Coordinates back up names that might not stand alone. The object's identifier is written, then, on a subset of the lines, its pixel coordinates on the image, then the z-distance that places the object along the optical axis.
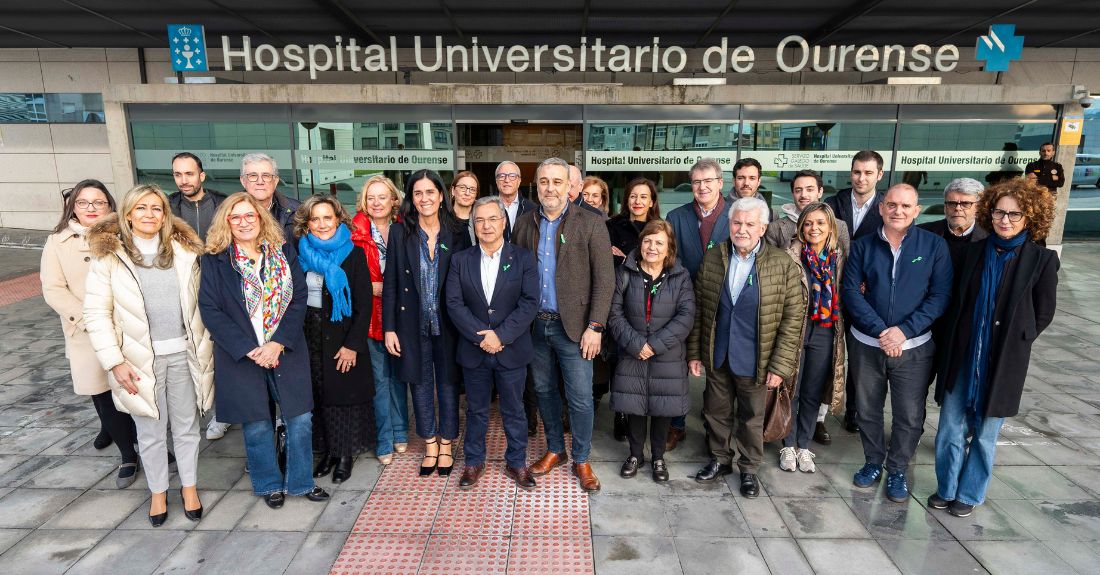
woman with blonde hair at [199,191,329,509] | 3.18
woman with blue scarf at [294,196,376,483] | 3.53
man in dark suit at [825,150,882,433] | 4.25
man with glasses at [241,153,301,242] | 4.04
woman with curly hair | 3.07
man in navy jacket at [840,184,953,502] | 3.39
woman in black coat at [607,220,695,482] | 3.53
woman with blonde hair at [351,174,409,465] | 3.78
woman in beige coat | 3.62
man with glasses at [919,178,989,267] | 3.53
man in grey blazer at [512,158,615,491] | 3.56
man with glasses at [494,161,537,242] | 4.32
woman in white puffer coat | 3.05
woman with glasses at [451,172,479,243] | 4.25
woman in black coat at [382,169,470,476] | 3.61
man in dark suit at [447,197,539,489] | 3.45
